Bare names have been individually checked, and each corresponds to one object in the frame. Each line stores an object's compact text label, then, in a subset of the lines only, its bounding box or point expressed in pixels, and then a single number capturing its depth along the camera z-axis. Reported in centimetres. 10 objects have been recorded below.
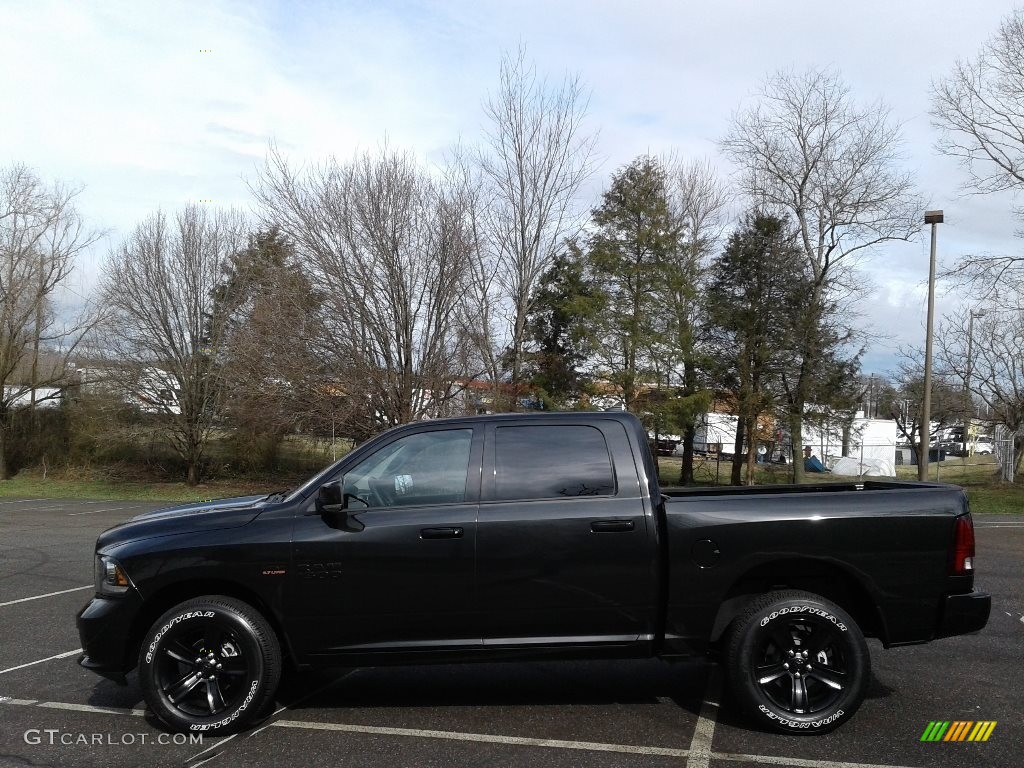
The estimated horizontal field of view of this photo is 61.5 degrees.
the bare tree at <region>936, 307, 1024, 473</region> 3909
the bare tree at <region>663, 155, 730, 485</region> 3328
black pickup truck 497
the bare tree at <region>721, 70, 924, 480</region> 3547
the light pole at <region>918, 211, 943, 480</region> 2280
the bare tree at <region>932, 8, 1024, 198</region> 2759
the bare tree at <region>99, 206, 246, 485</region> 3148
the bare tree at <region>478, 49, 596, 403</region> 2705
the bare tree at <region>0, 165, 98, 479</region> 3503
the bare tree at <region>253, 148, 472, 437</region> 2305
